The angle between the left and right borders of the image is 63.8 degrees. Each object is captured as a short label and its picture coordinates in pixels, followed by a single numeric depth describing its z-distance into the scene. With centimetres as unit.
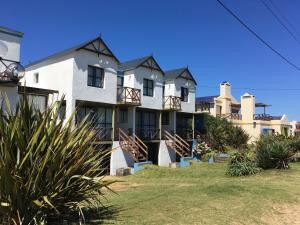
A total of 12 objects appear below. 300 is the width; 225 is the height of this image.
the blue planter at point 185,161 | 2075
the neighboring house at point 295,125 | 4411
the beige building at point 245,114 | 2977
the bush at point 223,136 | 2353
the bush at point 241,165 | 1288
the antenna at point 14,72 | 1260
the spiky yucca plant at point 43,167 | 445
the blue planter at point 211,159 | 2161
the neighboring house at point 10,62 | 1265
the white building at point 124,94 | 1642
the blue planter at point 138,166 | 1754
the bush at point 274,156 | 1358
